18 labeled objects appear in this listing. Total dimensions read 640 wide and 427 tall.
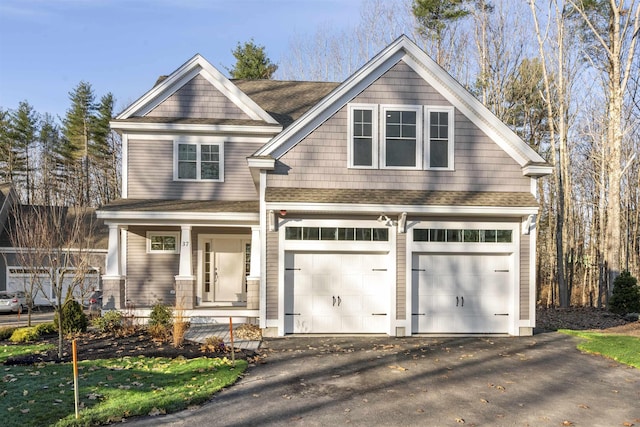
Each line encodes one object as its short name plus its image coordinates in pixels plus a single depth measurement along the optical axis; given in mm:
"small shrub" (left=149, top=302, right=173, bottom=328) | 13164
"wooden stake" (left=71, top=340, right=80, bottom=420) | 6527
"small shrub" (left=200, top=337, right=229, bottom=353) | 10555
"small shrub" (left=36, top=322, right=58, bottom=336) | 13539
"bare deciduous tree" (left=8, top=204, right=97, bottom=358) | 12284
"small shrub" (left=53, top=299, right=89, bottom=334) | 13039
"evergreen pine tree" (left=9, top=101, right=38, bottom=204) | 39594
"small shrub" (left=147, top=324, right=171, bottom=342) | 12016
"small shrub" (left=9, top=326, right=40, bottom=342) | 12523
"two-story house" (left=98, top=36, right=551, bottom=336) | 12578
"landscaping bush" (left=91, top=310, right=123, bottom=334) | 13219
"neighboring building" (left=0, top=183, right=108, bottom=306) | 24078
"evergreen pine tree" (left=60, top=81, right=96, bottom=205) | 39562
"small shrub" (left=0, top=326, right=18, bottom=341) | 13125
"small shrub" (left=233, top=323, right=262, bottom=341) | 12188
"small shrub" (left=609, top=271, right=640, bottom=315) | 19516
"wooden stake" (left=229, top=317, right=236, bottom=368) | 9389
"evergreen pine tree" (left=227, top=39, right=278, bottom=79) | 34312
